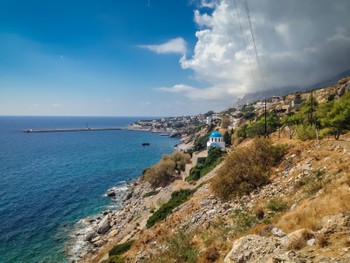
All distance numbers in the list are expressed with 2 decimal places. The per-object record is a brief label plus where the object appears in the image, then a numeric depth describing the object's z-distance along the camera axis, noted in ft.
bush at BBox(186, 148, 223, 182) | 126.00
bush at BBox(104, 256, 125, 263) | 52.98
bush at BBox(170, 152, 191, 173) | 165.78
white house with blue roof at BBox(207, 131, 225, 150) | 177.44
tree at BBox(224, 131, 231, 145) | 214.90
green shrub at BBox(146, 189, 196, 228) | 73.46
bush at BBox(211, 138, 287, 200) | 51.39
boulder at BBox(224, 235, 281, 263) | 22.54
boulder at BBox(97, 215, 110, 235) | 98.75
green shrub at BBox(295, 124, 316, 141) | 71.67
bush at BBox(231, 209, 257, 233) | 35.12
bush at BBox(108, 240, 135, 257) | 62.06
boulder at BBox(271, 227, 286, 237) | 26.06
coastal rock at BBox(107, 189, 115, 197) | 146.54
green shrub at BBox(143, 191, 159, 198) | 132.67
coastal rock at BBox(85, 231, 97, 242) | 93.15
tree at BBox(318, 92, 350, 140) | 70.90
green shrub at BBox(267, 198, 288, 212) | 36.30
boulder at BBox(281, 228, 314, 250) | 21.27
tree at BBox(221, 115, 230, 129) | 313.44
